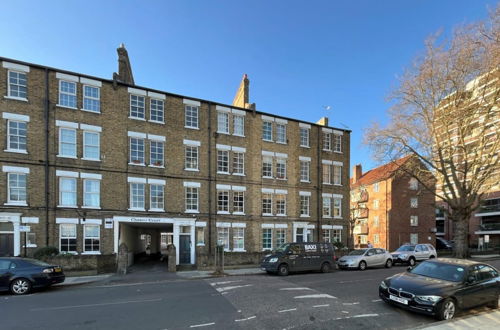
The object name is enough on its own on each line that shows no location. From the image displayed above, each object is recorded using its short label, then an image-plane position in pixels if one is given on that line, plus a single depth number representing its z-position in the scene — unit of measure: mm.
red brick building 37388
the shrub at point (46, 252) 15820
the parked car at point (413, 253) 22844
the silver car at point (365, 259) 19611
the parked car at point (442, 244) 41675
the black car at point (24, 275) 11664
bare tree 18969
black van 16750
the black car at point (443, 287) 7809
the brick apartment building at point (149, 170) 17422
